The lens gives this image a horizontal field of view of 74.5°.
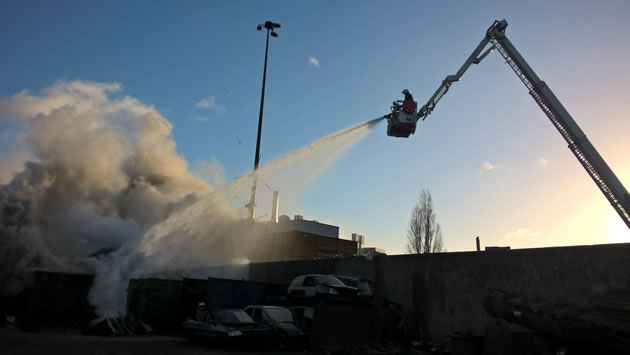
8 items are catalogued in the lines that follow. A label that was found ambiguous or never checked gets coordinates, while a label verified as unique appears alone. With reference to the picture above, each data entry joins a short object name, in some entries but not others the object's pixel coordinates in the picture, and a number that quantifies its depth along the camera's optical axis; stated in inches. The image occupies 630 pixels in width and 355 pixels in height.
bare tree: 1708.9
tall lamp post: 1073.5
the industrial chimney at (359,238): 2367.1
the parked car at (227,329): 483.2
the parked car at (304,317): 535.8
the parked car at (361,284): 650.2
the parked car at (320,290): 606.5
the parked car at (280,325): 512.7
